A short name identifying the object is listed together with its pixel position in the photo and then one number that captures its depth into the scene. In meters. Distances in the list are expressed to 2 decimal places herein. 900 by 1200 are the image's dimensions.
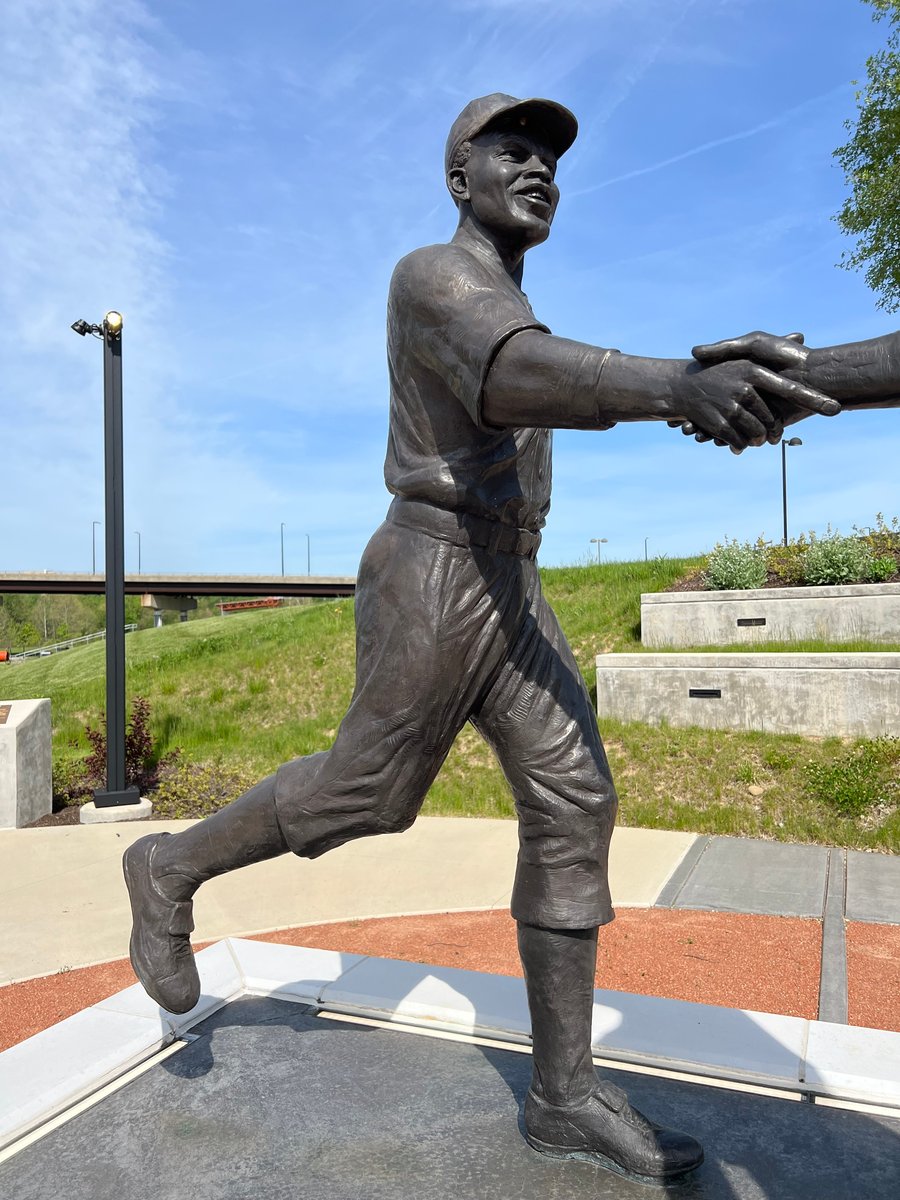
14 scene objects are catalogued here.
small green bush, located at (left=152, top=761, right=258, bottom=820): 8.65
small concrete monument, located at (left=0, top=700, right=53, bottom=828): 7.90
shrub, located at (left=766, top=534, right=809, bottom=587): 11.33
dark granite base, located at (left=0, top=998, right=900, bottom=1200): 2.23
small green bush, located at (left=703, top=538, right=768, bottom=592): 10.98
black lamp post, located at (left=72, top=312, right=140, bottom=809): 8.13
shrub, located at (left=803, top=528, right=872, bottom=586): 10.53
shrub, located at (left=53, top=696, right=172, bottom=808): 9.38
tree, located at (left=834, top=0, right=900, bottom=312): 18.02
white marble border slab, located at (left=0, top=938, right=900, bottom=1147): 2.69
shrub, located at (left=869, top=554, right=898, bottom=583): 10.48
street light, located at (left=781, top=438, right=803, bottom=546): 26.75
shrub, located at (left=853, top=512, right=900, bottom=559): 11.97
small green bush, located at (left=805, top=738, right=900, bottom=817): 7.13
